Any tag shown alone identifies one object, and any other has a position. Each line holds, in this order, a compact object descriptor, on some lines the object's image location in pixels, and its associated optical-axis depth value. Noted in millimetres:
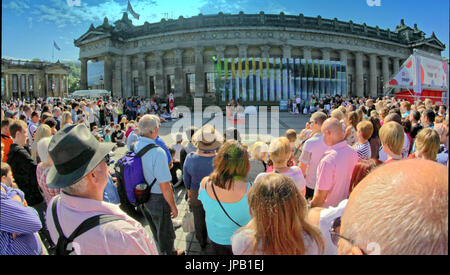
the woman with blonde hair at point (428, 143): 2924
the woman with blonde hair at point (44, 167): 3166
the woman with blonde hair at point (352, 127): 5062
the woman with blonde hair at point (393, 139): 2857
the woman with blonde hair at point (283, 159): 2938
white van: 32188
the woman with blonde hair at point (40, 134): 4068
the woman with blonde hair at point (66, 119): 5728
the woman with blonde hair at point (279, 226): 1383
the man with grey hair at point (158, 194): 3029
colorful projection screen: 30109
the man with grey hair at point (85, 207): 1384
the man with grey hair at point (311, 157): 3807
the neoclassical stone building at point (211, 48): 34188
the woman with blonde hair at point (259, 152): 3965
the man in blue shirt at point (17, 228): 1821
